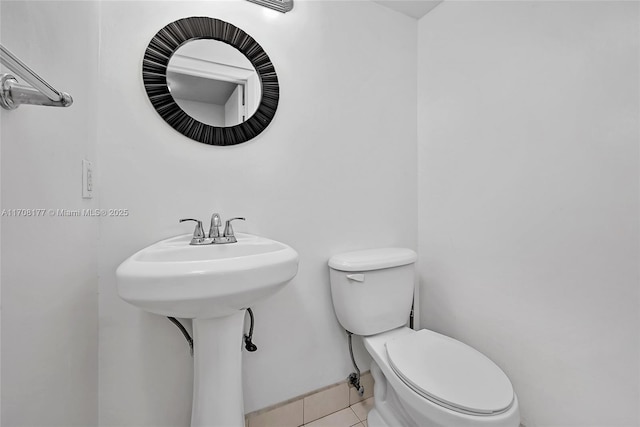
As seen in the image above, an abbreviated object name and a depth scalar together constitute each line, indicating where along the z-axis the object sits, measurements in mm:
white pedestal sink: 606
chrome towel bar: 443
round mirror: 1029
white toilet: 838
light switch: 853
